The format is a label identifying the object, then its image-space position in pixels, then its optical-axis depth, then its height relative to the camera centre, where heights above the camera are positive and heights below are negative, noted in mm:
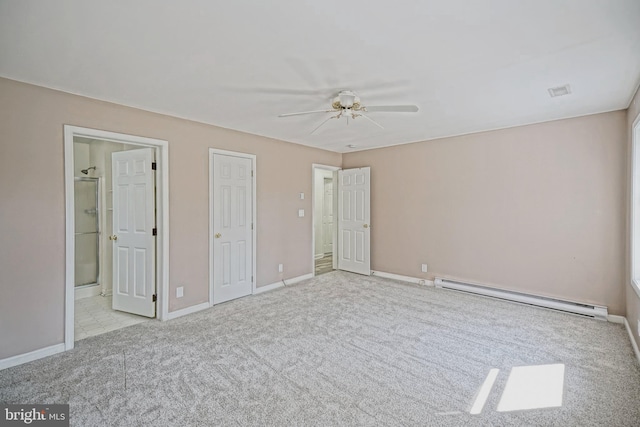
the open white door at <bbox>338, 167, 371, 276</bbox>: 5730 -166
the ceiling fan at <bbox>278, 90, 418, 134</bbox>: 2679 +979
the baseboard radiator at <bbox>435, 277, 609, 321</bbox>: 3559 -1151
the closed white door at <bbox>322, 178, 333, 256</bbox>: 8047 -131
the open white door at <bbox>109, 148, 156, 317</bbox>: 3643 -263
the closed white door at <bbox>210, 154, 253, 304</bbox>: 4148 -232
